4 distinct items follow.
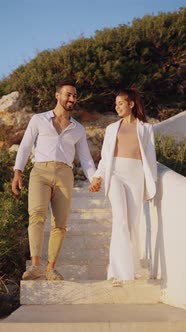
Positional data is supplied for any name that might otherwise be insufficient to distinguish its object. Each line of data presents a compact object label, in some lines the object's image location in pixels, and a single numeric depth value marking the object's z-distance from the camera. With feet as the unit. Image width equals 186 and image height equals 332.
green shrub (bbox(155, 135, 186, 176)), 30.76
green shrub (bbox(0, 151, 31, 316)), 19.83
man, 18.89
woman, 18.10
